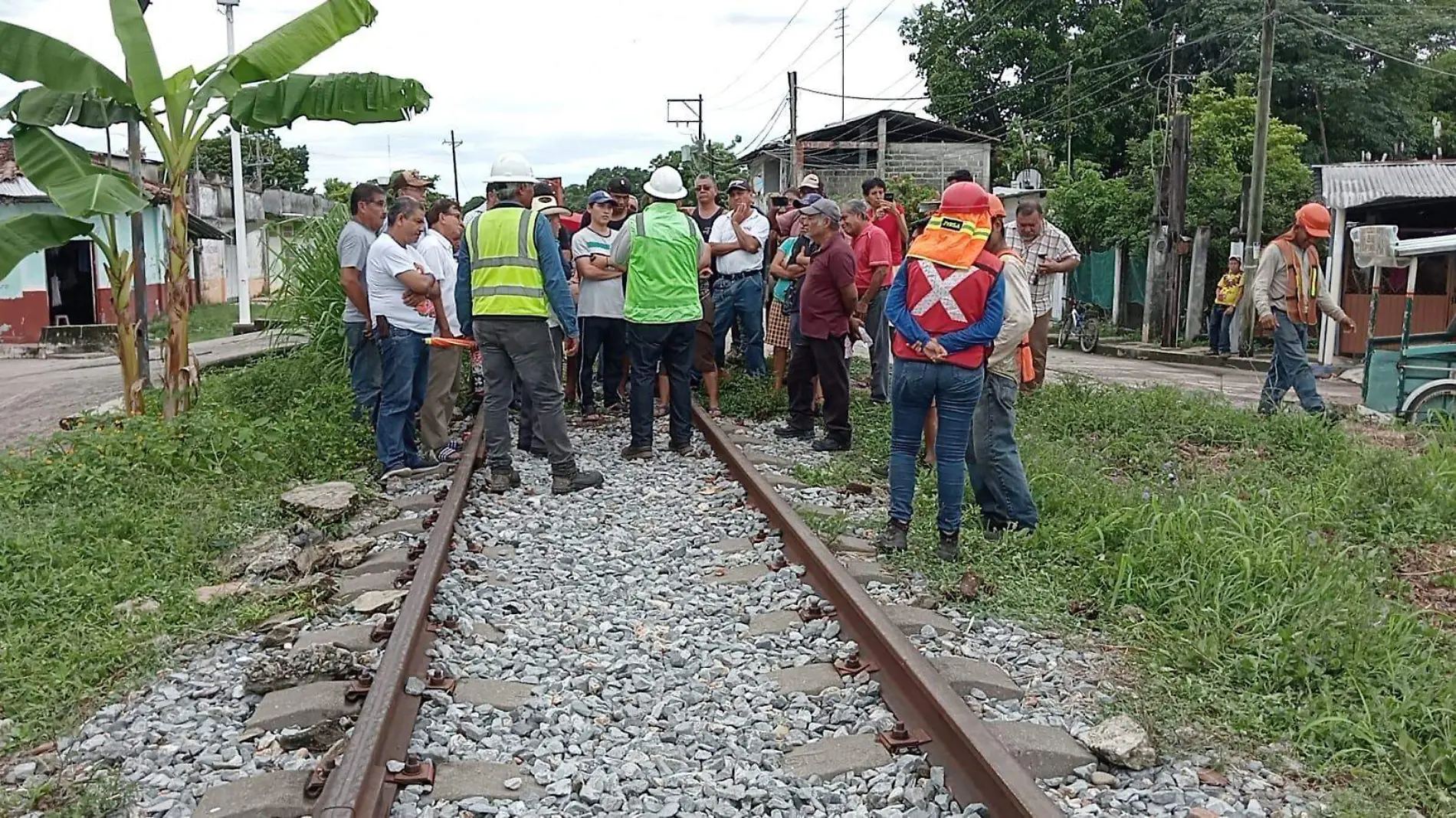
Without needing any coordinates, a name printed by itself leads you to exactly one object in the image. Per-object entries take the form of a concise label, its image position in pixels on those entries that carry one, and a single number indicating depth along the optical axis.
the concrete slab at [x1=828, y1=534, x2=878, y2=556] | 6.00
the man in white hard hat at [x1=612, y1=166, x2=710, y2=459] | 8.45
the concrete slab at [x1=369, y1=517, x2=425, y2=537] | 6.51
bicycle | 24.62
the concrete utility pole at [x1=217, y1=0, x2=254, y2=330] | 21.57
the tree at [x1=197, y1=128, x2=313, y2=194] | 51.09
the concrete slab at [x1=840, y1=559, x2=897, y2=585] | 5.52
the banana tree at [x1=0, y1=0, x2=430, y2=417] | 8.52
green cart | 9.55
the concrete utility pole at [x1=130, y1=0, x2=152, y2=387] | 9.71
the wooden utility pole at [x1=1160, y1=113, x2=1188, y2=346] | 21.80
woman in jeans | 5.56
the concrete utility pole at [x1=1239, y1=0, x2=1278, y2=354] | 19.69
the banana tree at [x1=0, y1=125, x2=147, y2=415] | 7.68
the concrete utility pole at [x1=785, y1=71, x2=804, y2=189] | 37.81
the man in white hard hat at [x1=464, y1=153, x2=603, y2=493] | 7.59
